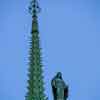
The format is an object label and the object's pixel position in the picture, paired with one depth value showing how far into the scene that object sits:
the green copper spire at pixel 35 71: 63.47
